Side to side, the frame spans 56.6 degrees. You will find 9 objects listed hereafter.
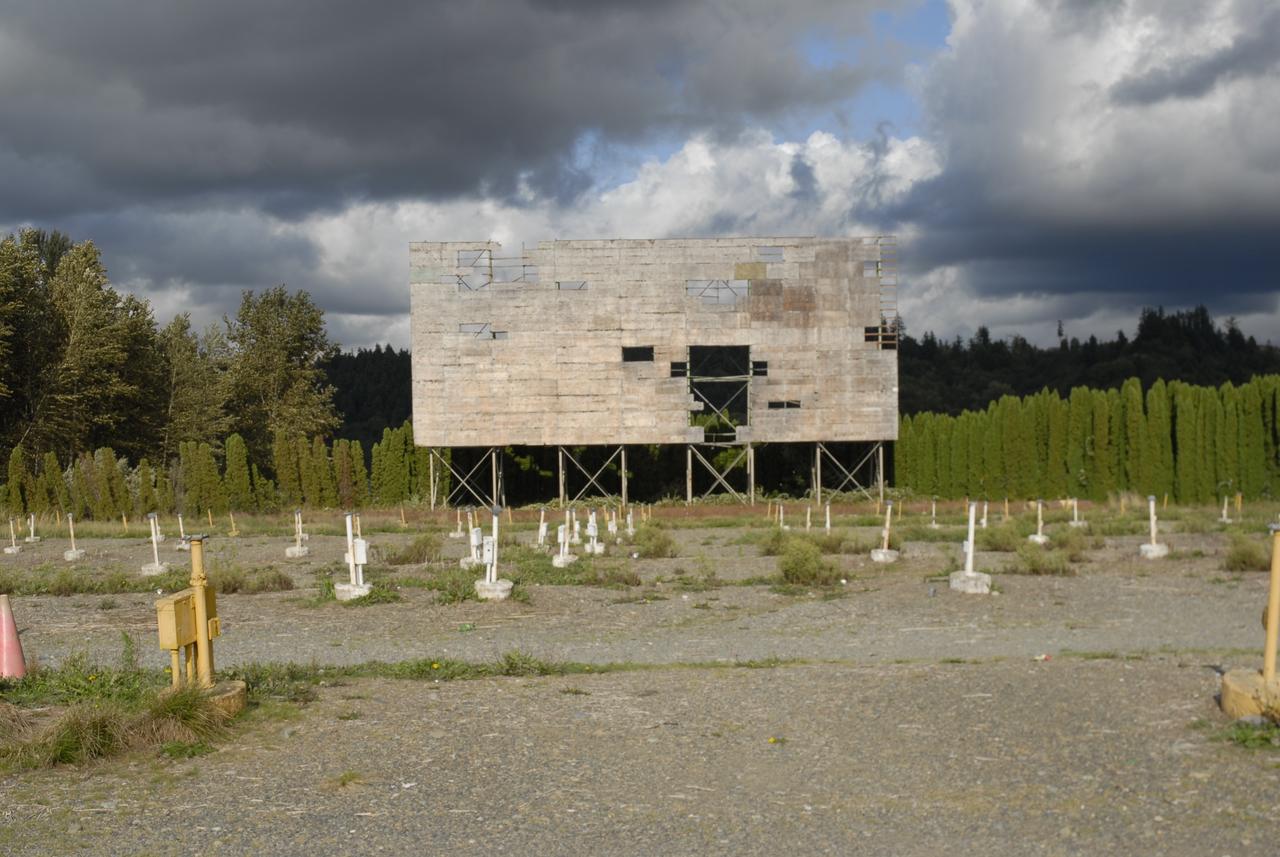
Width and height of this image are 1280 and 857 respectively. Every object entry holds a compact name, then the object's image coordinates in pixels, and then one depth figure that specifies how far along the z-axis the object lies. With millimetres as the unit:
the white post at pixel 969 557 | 16922
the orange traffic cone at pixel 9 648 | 10711
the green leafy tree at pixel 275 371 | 57031
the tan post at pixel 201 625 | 8852
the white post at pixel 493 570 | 17344
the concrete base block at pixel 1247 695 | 7539
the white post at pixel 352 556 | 17406
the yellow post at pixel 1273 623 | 7633
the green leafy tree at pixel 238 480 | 46844
